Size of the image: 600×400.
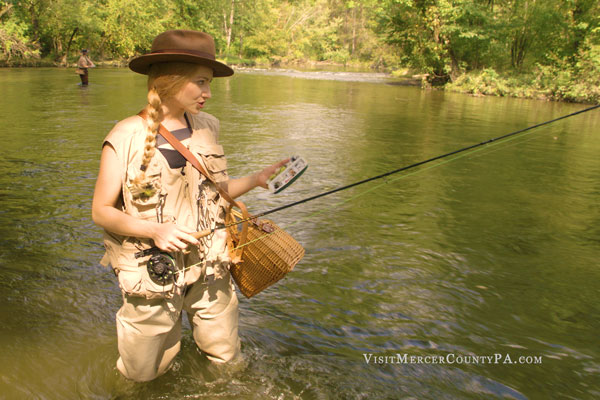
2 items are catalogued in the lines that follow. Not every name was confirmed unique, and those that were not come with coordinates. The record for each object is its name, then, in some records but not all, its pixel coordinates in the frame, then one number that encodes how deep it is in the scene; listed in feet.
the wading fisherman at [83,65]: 62.64
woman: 7.00
